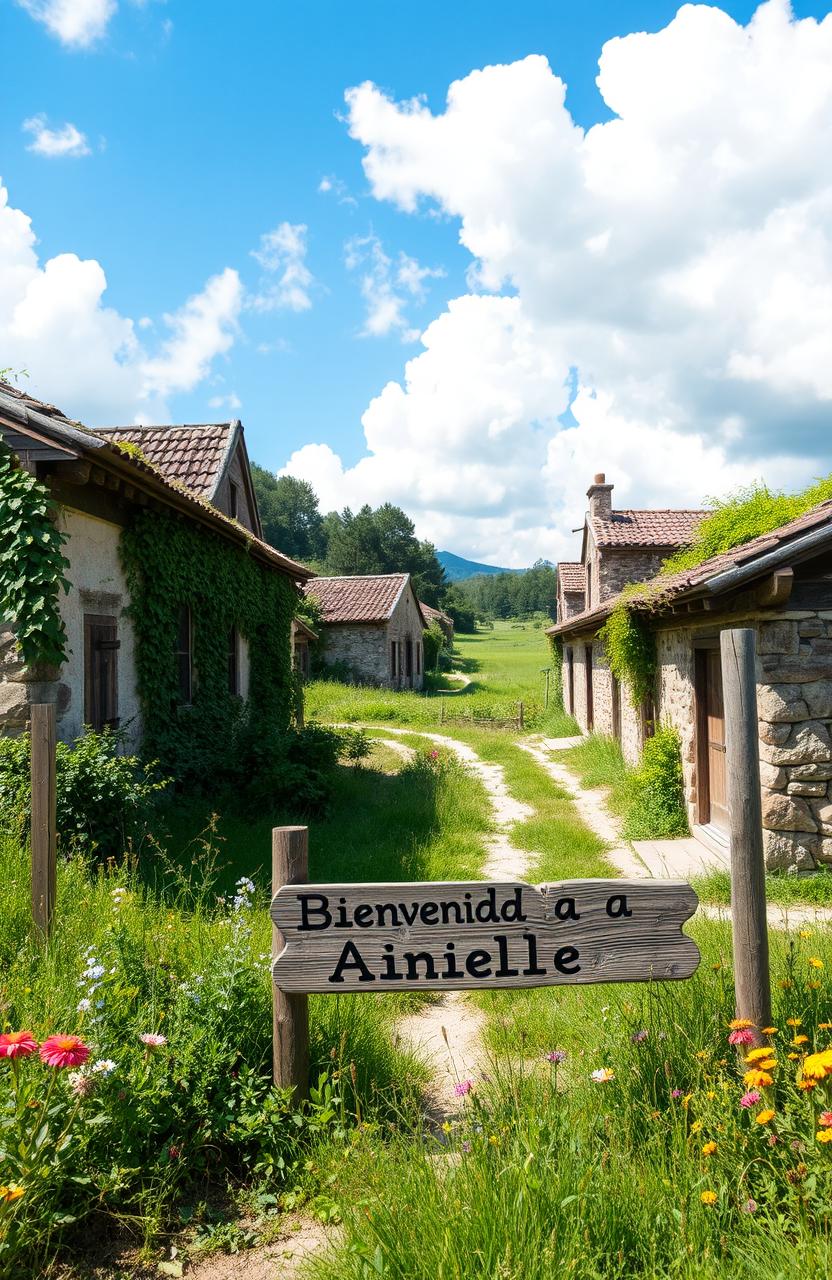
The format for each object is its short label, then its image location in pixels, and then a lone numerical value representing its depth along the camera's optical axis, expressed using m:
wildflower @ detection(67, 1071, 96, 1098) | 2.59
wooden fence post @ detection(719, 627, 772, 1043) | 2.86
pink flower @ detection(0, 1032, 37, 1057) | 2.42
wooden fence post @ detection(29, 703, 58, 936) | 4.23
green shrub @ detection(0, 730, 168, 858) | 5.87
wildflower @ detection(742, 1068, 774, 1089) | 2.34
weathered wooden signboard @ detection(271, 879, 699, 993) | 2.89
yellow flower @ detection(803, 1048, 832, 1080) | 2.18
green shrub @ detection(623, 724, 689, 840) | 9.29
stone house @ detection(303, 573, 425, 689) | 29.22
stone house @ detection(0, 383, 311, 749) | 6.27
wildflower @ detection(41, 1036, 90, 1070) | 2.45
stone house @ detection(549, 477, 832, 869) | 6.70
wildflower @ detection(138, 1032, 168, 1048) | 2.80
